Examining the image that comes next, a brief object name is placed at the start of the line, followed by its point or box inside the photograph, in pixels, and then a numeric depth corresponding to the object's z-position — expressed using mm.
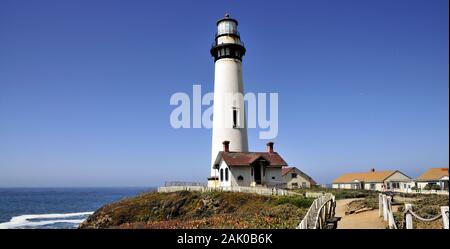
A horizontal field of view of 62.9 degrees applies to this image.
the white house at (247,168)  30250
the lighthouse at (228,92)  33250
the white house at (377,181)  44719
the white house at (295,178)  42400
